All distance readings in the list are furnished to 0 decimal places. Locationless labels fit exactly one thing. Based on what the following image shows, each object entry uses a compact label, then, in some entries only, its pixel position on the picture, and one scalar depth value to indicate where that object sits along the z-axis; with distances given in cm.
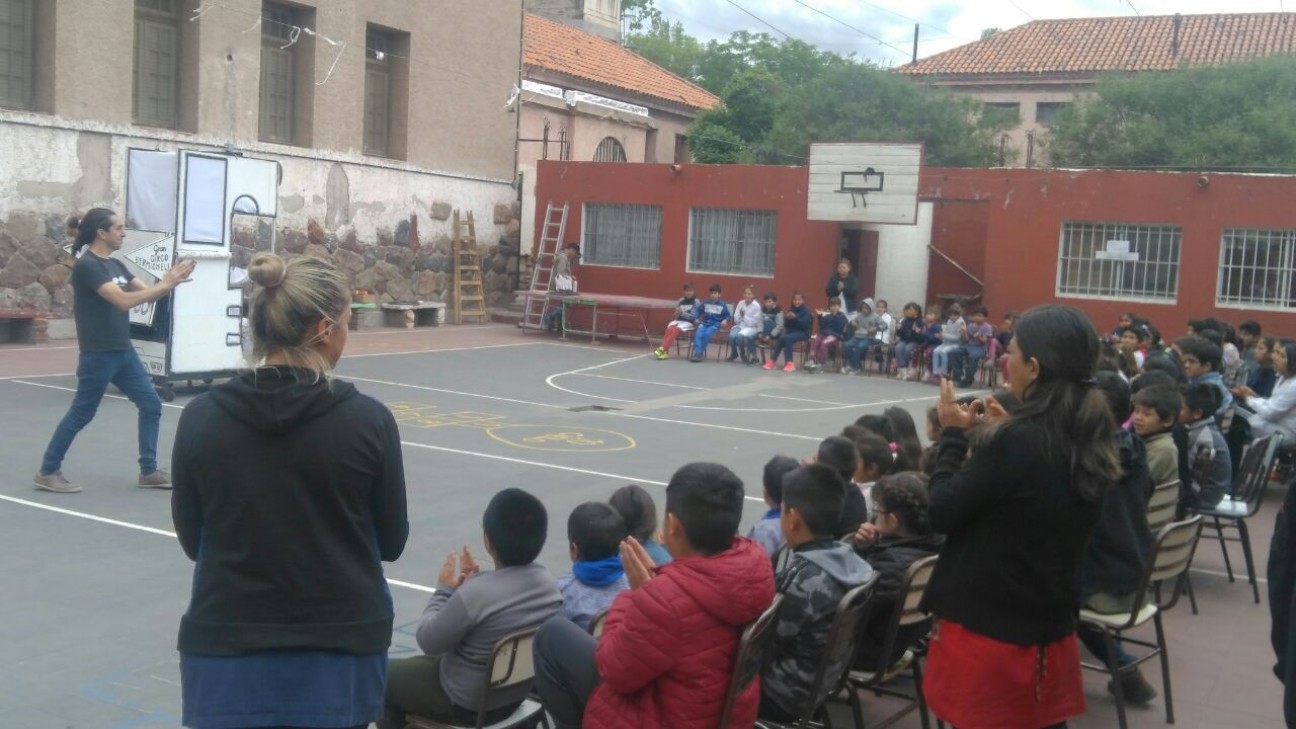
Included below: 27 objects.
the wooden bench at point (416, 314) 2361
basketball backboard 2147
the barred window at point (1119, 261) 2044
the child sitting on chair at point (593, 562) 429
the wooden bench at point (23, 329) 1708
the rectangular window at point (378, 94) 2378
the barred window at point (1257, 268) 1962
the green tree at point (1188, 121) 3122
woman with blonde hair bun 277
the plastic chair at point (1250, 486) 780
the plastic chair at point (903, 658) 457
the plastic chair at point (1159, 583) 520
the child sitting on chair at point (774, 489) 521
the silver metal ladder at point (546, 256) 2450
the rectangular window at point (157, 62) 1930
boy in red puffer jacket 343
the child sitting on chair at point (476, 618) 396
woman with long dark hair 336
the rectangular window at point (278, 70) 2156
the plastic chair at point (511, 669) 386
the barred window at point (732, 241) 2370
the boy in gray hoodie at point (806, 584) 407
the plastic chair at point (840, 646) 404
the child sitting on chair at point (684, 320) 2106
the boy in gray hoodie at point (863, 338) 2028
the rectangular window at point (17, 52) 1741
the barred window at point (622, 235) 2481
